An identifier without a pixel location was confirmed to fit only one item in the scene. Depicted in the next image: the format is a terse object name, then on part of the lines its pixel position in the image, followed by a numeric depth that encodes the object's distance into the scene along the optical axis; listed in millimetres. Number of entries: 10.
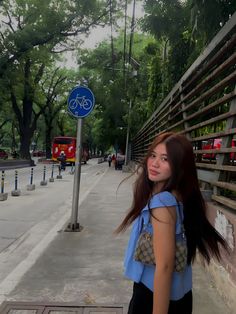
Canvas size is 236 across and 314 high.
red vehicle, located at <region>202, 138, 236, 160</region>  6022
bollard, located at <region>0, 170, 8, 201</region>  7817
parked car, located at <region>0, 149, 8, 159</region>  31413
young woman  1173
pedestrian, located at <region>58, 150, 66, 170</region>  19051
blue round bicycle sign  5081
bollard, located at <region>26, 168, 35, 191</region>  10068
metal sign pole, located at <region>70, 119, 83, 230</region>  4895
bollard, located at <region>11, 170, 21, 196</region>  8674
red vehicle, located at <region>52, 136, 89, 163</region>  27868
